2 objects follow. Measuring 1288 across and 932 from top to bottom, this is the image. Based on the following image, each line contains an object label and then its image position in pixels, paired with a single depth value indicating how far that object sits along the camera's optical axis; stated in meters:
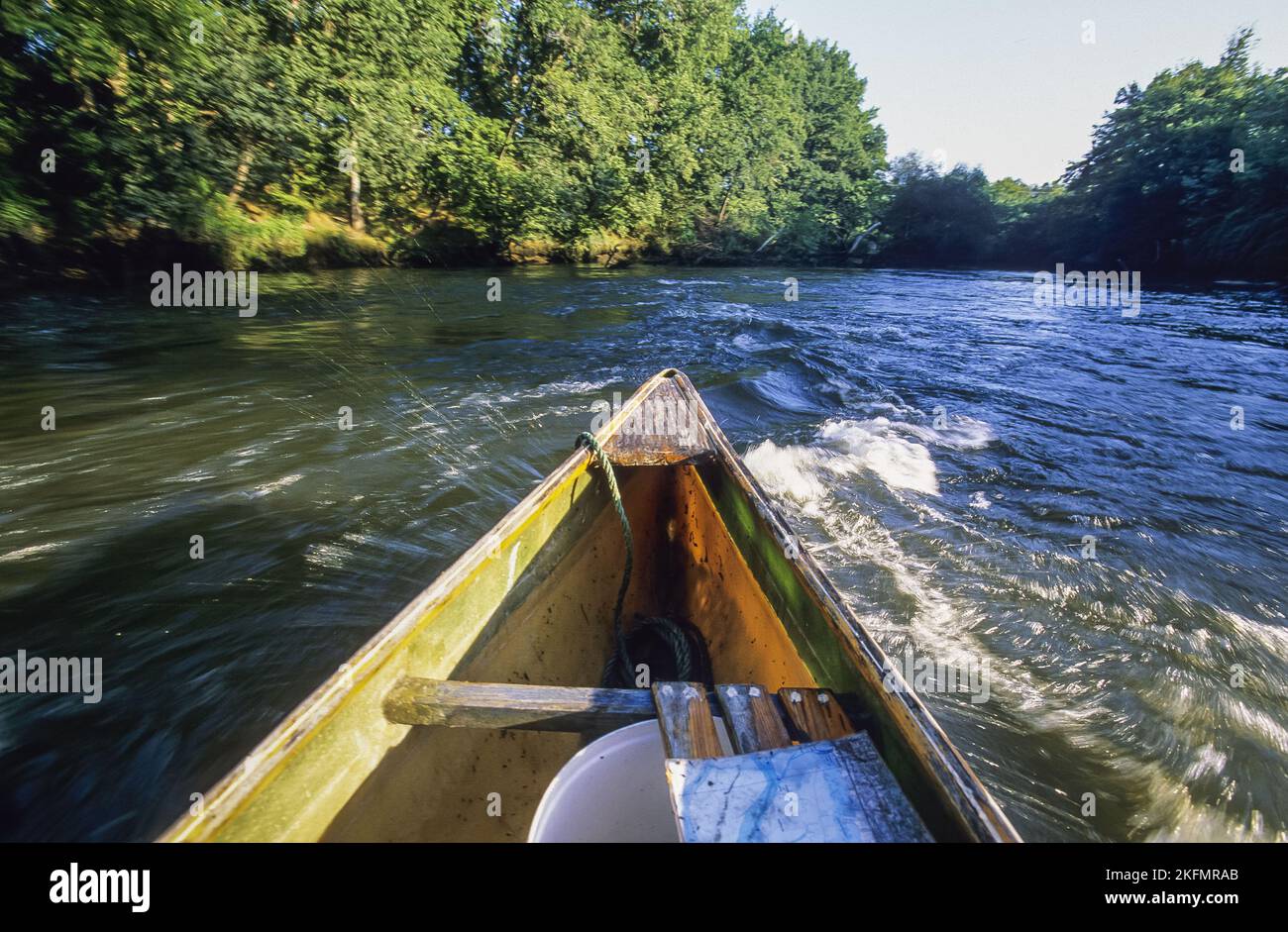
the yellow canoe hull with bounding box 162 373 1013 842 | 1.28
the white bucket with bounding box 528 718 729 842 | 1.33
